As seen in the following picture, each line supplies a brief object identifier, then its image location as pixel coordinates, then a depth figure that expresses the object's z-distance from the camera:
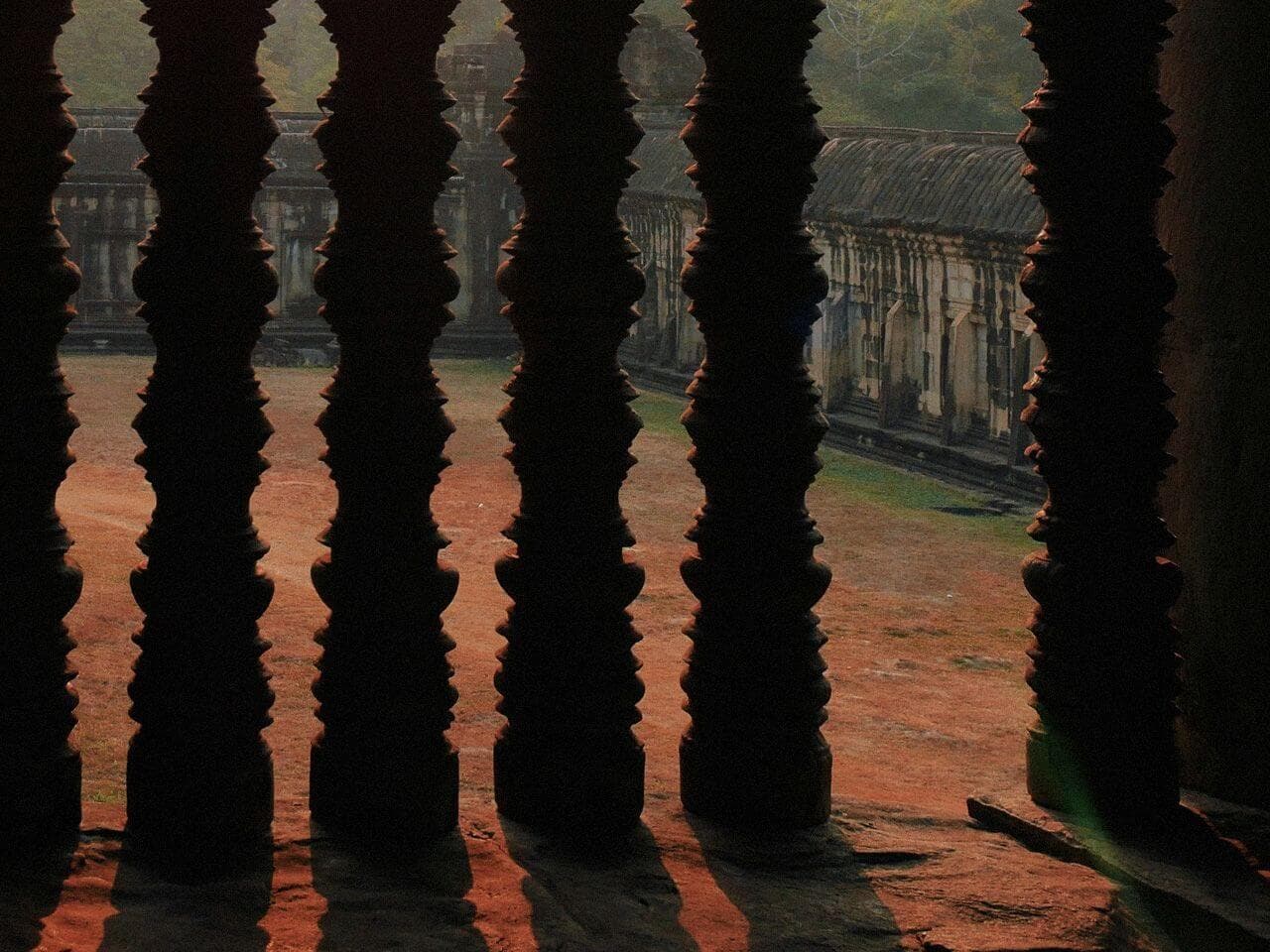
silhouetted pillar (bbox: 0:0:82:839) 4.80
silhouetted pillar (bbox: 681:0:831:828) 5.32
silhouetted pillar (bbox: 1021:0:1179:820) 5.60
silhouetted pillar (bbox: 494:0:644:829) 5.19
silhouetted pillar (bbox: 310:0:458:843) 5.04
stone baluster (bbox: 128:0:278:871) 4.92
